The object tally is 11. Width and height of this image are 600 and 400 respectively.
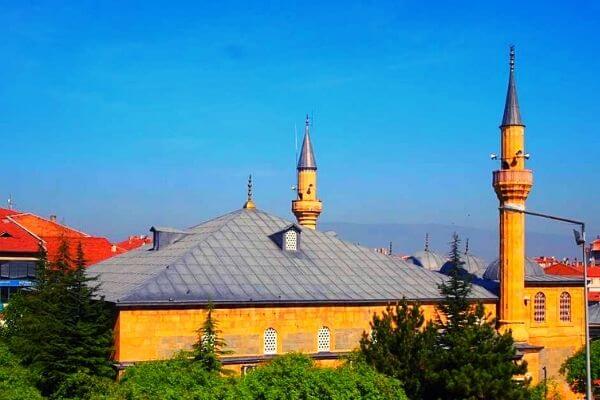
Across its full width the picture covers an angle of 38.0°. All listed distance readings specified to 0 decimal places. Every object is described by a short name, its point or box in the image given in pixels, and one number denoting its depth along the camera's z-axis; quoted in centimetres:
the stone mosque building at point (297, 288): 3047
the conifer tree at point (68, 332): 2828
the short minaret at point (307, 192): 5409
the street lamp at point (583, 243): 2178
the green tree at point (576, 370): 3838
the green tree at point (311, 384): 2641
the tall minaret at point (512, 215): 3778
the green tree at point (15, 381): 2659
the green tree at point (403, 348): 2877
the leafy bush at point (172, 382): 2561
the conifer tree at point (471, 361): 2755
